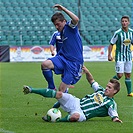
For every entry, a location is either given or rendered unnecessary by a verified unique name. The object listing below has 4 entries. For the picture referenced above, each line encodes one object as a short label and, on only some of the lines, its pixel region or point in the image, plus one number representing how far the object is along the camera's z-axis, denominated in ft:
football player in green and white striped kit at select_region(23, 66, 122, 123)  52.29
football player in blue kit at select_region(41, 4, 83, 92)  58.49
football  52.65
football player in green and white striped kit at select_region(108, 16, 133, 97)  83.66
